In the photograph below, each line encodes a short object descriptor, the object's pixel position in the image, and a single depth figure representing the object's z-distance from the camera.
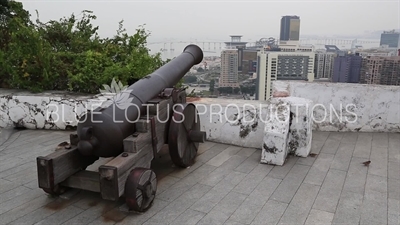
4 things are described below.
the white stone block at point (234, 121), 4.99
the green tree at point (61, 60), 6.00
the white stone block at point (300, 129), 4.53
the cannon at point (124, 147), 2.96
